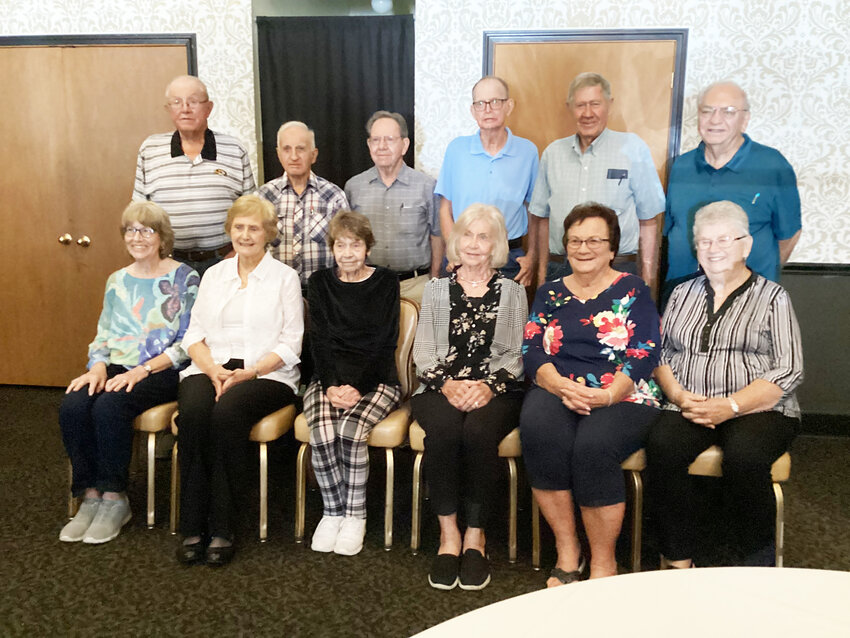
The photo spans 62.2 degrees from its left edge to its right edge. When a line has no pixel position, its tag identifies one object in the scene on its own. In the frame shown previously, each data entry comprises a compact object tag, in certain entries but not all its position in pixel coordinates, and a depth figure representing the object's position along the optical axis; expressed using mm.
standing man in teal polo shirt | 2756
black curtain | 3652
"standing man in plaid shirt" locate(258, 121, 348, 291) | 2990
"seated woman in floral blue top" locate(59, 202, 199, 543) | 2559
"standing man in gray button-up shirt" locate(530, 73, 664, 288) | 2877
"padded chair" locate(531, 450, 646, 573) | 2260
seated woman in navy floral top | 2191
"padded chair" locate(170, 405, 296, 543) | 2520
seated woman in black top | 2492
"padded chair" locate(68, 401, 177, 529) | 2584
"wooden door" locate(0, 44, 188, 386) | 3893
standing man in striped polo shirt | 3084
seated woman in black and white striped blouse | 2180
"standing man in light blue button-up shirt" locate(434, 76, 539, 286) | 3004
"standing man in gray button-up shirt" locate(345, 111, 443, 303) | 3094
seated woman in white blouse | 2422
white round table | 997
